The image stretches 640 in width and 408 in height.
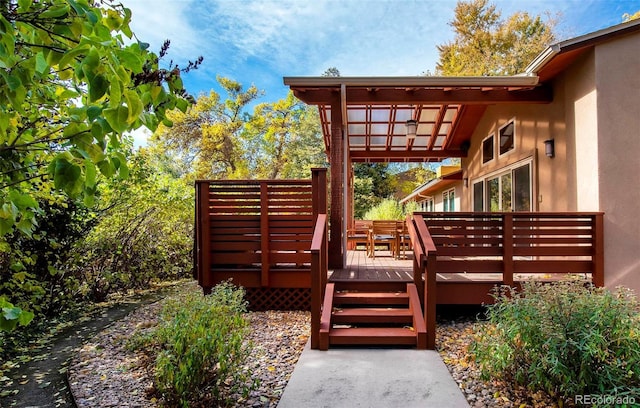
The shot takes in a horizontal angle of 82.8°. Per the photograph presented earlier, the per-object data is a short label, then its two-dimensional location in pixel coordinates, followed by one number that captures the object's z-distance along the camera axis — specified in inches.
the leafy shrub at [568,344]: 99.9
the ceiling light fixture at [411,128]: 331.9
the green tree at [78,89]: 45.6
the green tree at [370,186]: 1021.2
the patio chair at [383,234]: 324.5
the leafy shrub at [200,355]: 104.7
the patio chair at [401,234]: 314.3
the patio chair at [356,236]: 367.9
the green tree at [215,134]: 892.6
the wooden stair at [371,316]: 160.9
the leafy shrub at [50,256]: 186.9
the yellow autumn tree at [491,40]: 791.7
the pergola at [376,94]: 231.8
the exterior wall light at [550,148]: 241.6
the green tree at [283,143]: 953.5
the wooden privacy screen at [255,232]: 221.5
